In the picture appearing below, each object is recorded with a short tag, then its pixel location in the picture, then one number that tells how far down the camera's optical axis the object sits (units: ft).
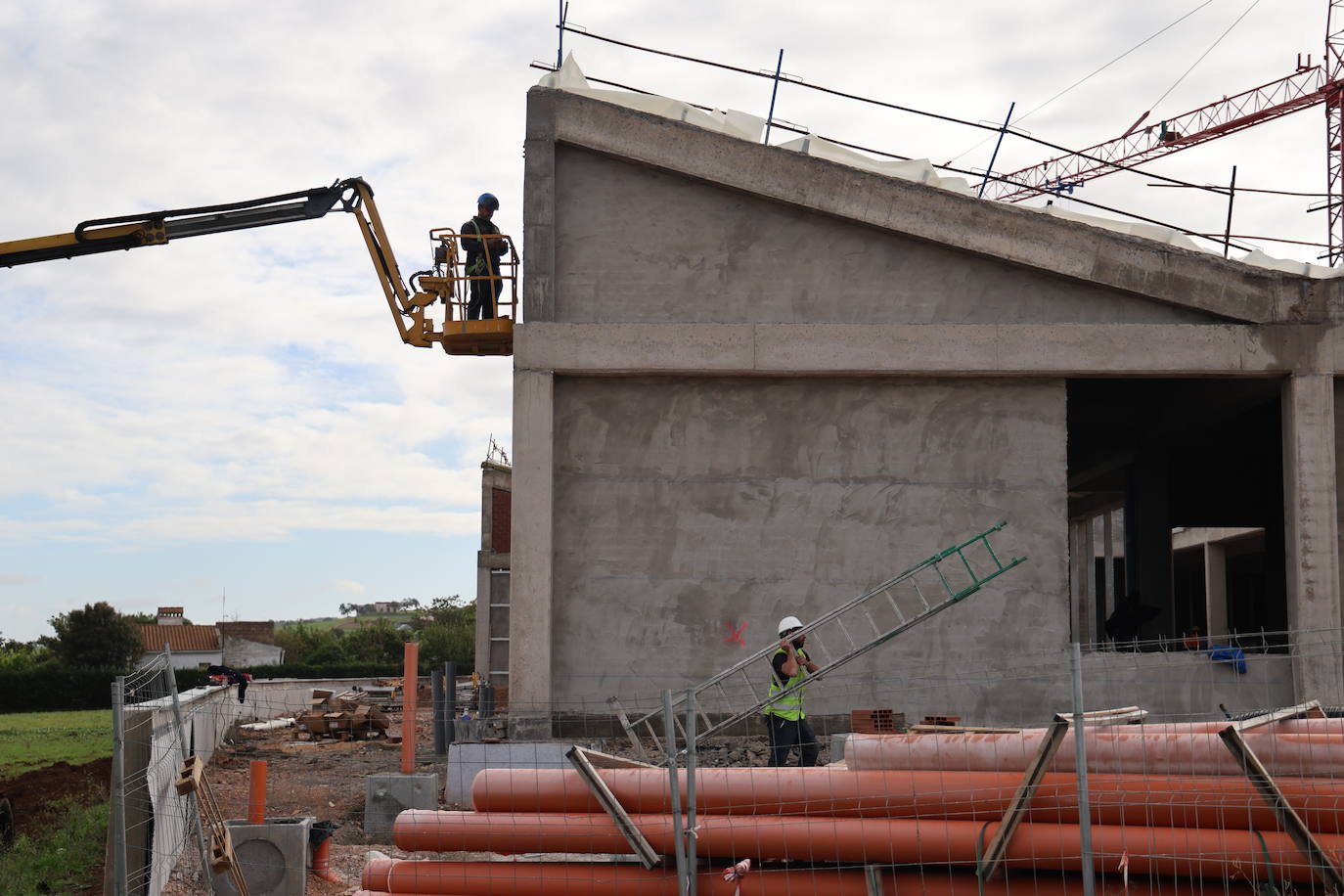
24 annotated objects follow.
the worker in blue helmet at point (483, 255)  59.26
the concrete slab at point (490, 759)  47.88
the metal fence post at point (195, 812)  31.22
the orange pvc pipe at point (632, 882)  24.13
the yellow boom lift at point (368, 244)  59.06
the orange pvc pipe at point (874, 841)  23.35
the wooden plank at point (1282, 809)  22.68
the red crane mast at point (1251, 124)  148.36
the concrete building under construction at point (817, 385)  55.42
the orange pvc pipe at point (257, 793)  38.83
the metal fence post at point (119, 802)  26.48
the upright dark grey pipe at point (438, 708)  65.22
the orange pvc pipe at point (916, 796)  23.82
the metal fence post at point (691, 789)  24.40
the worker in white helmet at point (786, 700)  41.04
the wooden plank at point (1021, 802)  23.82
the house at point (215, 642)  268.00
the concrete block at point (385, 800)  45.14
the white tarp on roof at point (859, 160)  56.54
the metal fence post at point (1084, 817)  22.22
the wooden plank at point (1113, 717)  25.21
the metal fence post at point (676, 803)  24.24
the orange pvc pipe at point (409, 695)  52.60
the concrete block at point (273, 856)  35.22
